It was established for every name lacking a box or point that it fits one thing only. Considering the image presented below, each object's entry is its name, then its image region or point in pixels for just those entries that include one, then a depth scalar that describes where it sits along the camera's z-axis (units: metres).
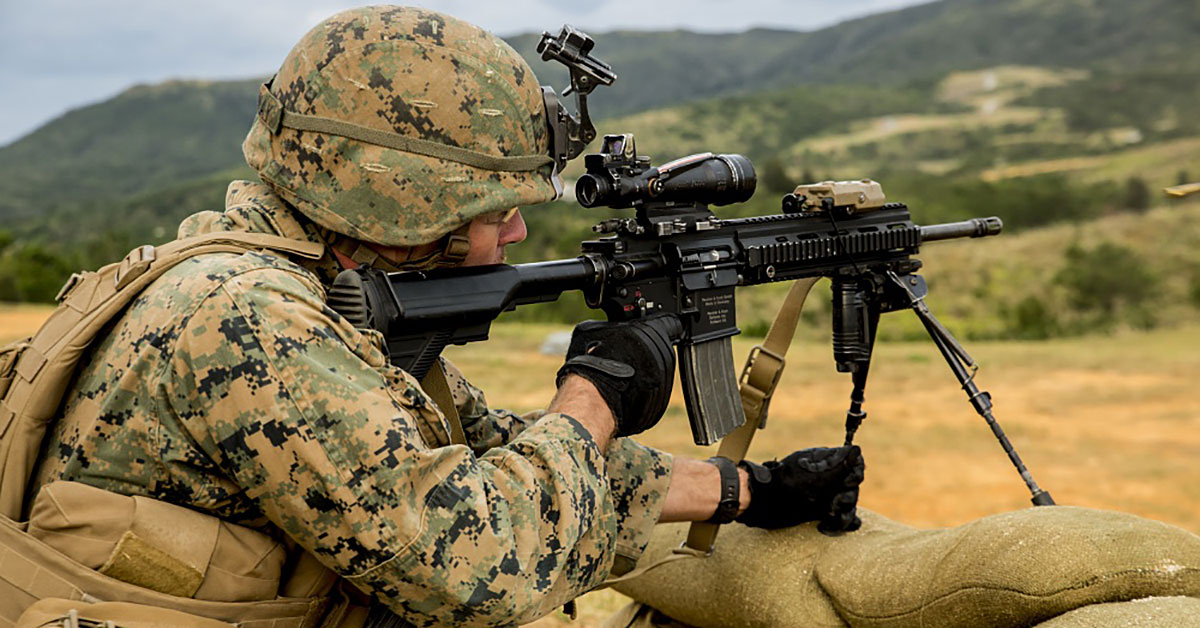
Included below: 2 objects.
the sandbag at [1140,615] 2.82
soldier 2.39
